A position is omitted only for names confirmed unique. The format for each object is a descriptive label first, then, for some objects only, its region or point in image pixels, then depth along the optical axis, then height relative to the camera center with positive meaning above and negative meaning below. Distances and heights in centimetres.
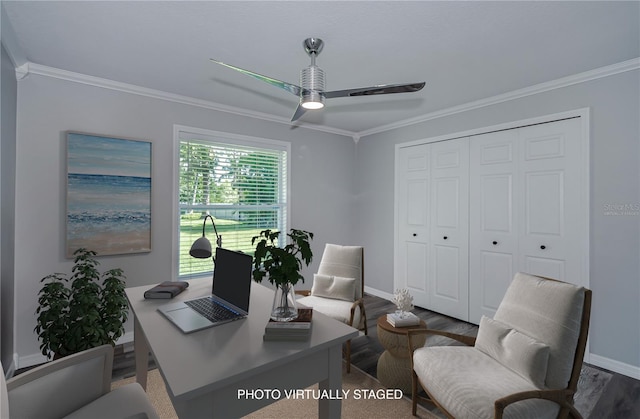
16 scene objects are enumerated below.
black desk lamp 208 -26
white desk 106 -58
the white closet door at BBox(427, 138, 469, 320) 380 -22
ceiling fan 186 +74
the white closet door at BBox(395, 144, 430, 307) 423 -14
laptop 155 -53
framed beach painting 285 +14
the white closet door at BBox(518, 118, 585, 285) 292 +12
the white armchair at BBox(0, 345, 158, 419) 128 -82
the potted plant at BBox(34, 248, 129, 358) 225 -80
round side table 236 -113
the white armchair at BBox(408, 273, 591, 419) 153 -86
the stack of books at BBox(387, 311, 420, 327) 243 -86
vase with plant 149 -29
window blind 356 +27
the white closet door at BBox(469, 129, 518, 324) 338 -10
